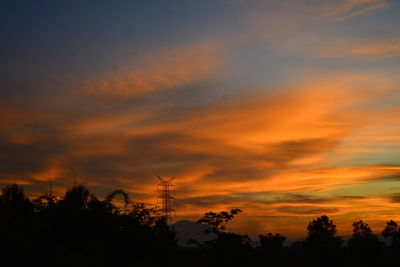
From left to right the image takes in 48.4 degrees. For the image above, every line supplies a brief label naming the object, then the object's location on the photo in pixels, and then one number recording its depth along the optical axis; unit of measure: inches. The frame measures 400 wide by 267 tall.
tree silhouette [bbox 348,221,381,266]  2490.2
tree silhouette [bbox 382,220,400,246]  2817.2
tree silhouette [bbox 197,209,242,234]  1261.8
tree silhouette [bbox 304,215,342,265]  2466.8
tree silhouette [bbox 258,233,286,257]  3083.4
